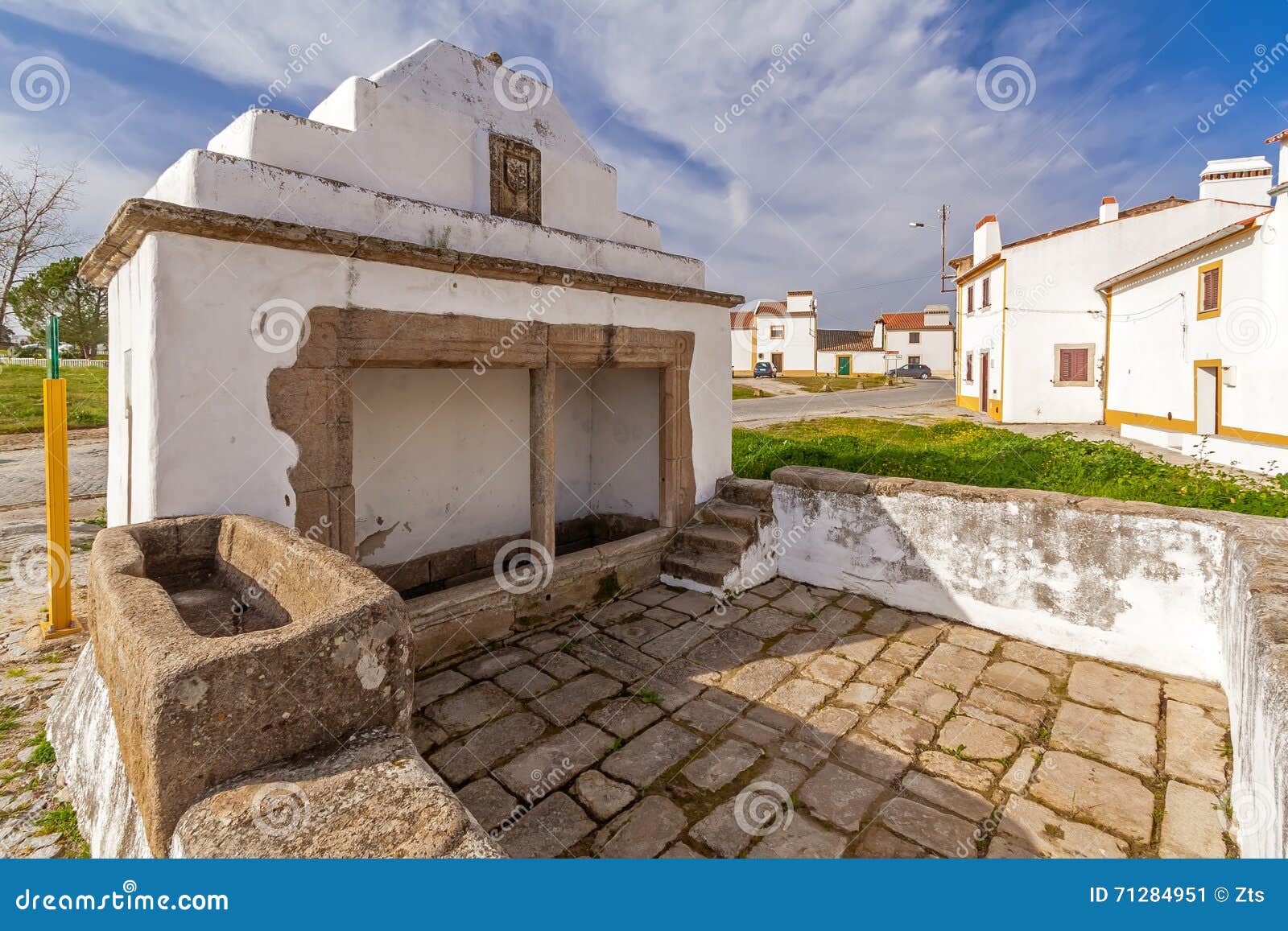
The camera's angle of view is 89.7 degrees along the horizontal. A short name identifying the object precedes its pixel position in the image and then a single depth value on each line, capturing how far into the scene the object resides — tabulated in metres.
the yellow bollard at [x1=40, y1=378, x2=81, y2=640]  4.71
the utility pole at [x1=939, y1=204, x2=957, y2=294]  32.51
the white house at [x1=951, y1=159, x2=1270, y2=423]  16.97
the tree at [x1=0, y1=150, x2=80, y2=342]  14.91
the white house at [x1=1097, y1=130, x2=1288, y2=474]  10.36
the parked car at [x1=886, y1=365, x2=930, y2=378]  45.97
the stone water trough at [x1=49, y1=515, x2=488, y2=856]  1.74
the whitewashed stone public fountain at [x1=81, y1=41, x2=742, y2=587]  3.55
